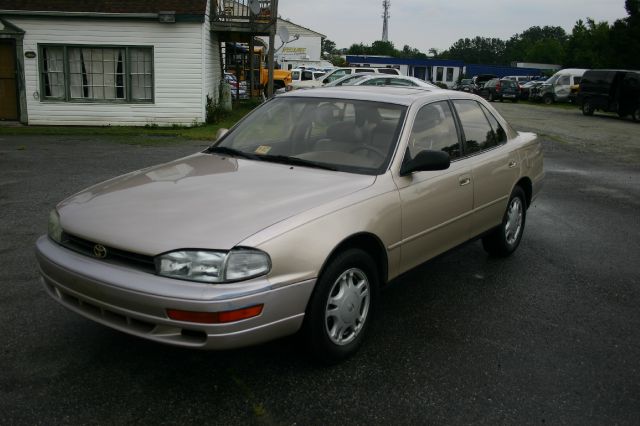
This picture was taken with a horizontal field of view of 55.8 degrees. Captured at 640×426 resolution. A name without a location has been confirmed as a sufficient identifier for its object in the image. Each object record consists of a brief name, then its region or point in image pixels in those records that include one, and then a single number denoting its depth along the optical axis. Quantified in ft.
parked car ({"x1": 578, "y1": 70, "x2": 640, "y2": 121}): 82.38
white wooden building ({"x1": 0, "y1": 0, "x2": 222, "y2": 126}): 53.88
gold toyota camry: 9.75
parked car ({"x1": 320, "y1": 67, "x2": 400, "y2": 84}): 85.97
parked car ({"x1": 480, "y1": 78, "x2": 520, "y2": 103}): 133.80
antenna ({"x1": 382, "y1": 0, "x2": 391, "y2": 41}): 357.49
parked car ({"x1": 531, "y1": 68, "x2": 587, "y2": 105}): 121.90
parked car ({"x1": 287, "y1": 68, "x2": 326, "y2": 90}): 112.27
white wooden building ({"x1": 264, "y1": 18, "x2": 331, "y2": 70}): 200.24
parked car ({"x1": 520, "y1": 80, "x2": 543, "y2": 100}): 138.51
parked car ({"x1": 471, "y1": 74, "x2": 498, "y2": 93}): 151.91
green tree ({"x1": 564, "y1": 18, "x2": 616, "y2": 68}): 156.55
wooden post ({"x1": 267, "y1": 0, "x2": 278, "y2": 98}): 62.64
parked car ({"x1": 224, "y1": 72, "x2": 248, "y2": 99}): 103.30
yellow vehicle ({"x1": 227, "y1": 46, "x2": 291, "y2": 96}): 105.40
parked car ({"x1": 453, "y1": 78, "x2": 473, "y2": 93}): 159.19
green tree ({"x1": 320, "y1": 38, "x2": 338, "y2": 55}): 508.28
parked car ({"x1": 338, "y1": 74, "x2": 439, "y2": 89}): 62.28
